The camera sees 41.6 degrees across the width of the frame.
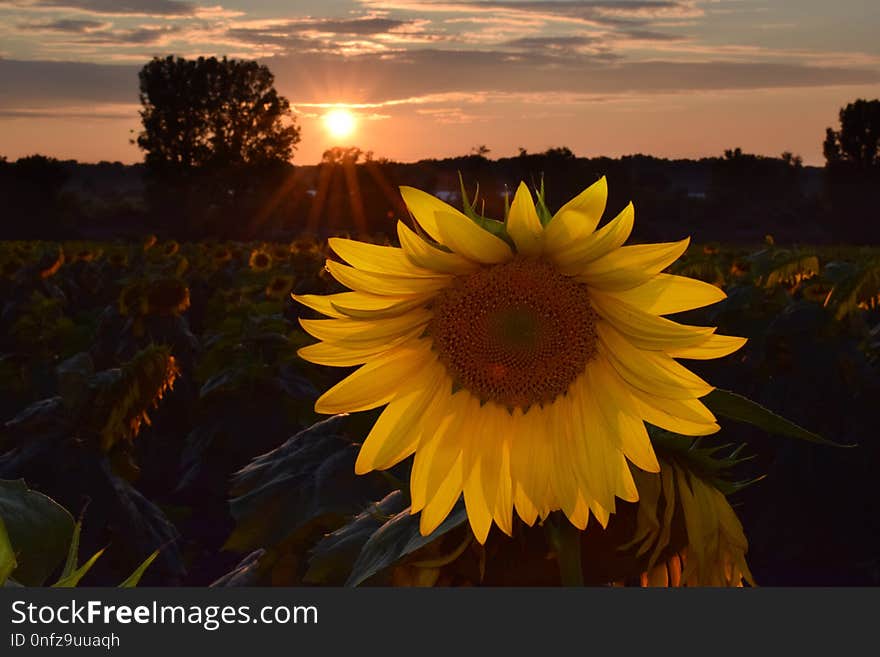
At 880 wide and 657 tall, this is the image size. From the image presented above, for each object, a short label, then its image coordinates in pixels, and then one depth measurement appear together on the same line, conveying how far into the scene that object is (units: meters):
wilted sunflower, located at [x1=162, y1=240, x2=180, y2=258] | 18.18
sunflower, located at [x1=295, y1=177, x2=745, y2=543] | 1.32
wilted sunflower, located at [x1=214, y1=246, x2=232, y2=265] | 16.24
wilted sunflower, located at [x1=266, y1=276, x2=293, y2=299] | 10.62
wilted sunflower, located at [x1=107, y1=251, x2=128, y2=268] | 16.33
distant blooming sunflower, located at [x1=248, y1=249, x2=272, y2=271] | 13.98
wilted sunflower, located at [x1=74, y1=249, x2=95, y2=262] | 17.41
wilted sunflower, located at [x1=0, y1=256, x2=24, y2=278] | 14.59
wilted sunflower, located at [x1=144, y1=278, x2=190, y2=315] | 8.84
